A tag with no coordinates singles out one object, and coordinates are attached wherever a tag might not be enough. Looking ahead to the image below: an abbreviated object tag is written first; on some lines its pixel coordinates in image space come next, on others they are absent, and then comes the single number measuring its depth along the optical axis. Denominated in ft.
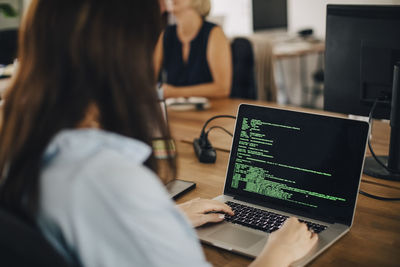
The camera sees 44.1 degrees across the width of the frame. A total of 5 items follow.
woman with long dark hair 2.17
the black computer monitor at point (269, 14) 16.47
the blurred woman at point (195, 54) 8.54
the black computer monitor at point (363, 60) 4.66
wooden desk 3.30
